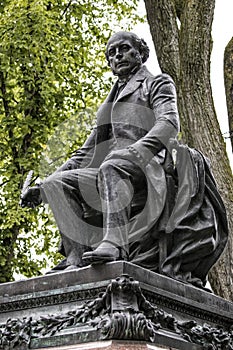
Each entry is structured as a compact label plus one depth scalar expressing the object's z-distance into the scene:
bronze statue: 7.92
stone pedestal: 6.71
